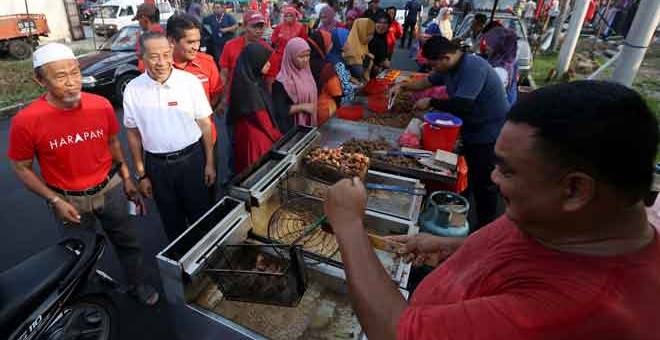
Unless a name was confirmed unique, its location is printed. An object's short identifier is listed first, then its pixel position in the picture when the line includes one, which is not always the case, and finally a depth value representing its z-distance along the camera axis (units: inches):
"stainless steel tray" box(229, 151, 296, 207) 71.8
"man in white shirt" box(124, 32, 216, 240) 91.7
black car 257.0
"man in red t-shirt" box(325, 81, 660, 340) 24.6
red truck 390.0
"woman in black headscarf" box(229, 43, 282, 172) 118.2
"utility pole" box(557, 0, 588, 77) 346.0
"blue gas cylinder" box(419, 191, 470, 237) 90.8
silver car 301.9
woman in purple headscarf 169.5
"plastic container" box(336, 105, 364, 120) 145.2
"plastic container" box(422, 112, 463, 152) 110.5
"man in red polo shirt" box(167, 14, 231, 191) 118.3
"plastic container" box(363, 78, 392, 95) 173.4
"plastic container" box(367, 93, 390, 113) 157.5
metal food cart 58.1
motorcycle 68.5
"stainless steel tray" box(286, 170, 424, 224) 84.4
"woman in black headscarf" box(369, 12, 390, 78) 272.2
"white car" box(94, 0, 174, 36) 513.7
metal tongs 107.9
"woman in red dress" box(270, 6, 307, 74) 223.1
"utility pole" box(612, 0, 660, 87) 182.2
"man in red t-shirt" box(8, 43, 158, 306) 76.2
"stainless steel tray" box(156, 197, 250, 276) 57.3
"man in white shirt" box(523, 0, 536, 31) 578.9
